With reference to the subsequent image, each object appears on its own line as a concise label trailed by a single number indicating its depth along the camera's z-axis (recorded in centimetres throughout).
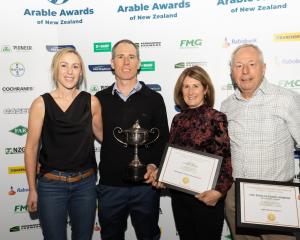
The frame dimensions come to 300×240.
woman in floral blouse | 201
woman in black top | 204
